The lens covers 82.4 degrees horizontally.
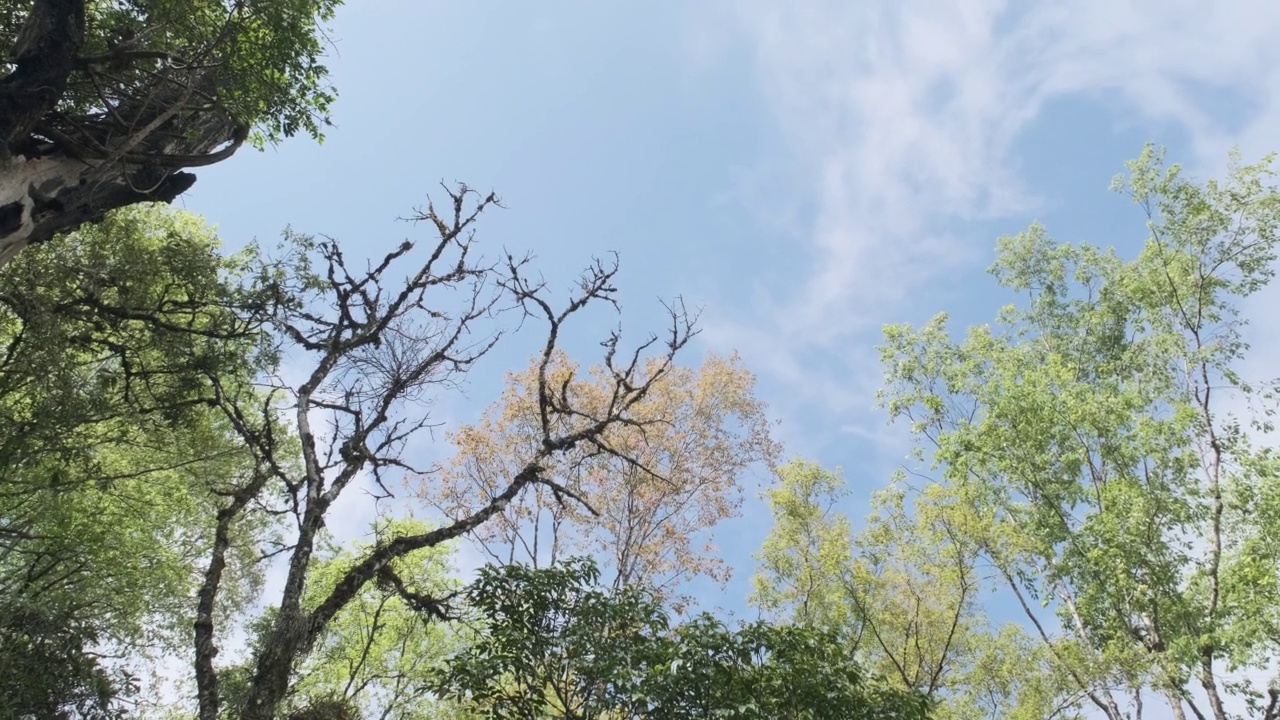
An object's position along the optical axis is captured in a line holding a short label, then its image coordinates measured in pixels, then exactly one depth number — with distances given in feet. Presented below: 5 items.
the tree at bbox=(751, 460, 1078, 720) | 37.29
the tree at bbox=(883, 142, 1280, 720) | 36.04
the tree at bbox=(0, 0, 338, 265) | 17.08
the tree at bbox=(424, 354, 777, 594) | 47.44
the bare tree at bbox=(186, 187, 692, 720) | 18.40
